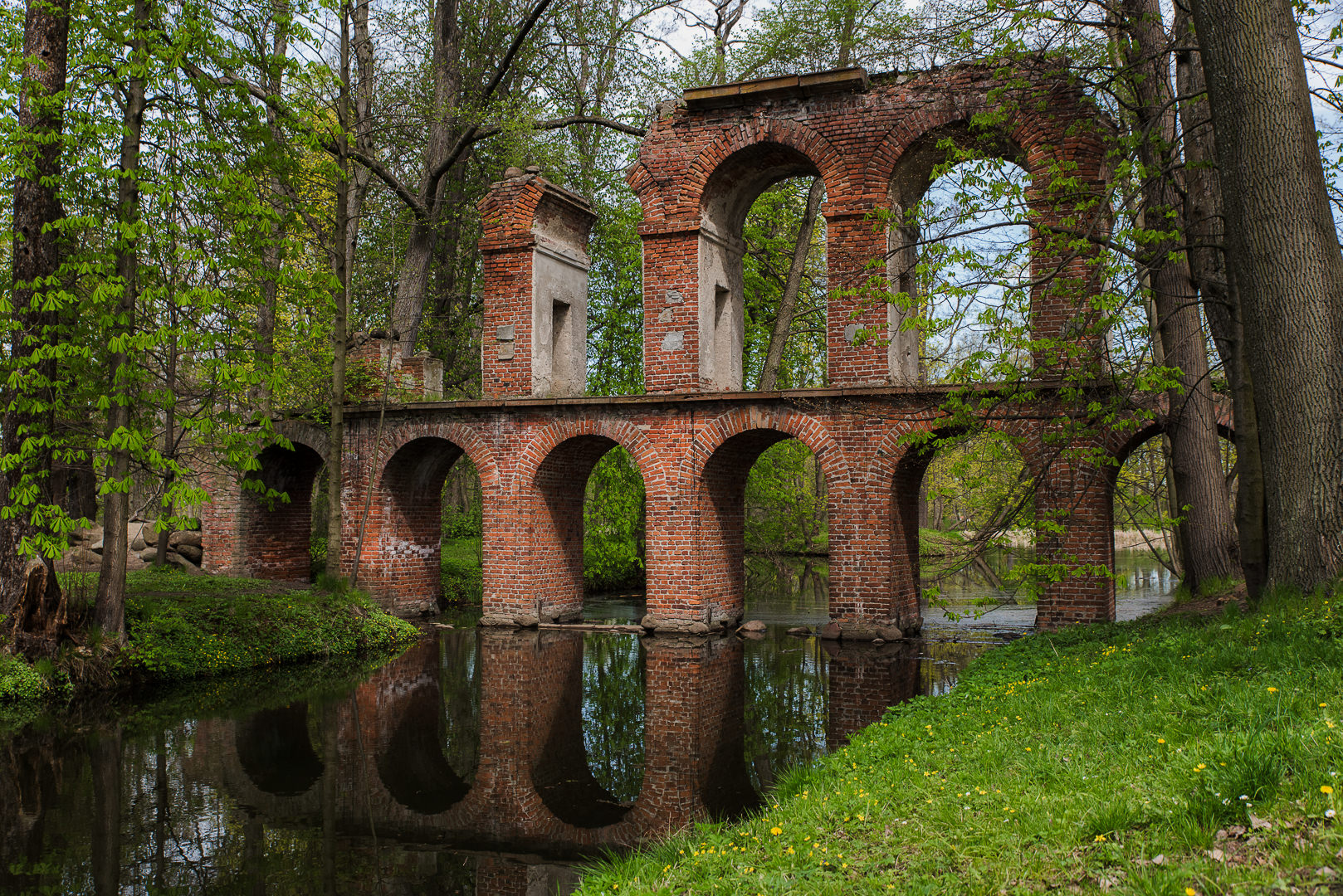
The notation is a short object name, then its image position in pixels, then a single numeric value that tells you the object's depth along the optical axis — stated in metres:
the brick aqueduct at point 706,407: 13.95
